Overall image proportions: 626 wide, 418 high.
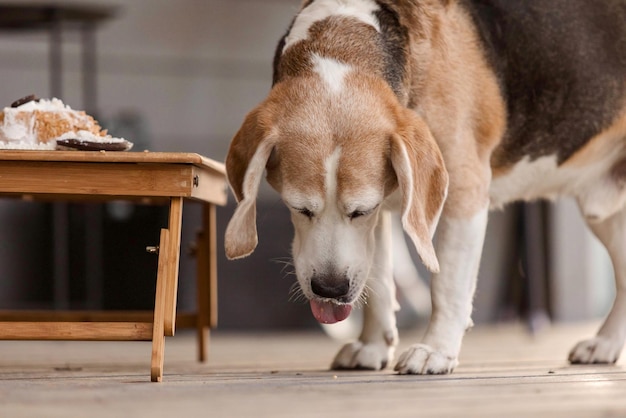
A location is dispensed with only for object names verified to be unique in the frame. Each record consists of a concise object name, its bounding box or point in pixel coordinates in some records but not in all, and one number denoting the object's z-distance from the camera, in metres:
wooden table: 4.39
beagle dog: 4.32
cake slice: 4.53
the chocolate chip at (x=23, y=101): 4.80
